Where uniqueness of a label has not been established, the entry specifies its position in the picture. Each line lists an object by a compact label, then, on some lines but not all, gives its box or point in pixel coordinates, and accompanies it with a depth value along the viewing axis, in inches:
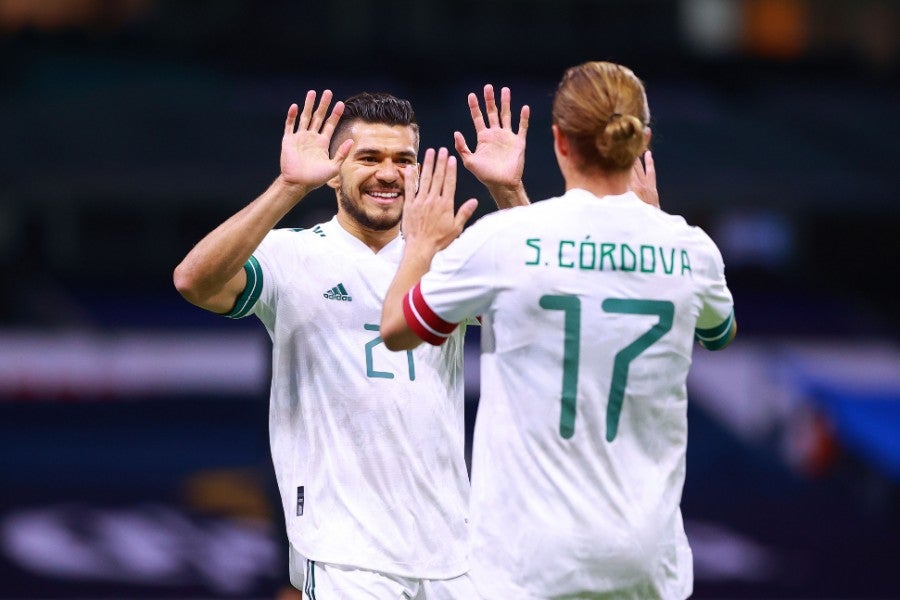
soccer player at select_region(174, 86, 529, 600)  387.5
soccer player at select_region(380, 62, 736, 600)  306.2
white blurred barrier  943.0
